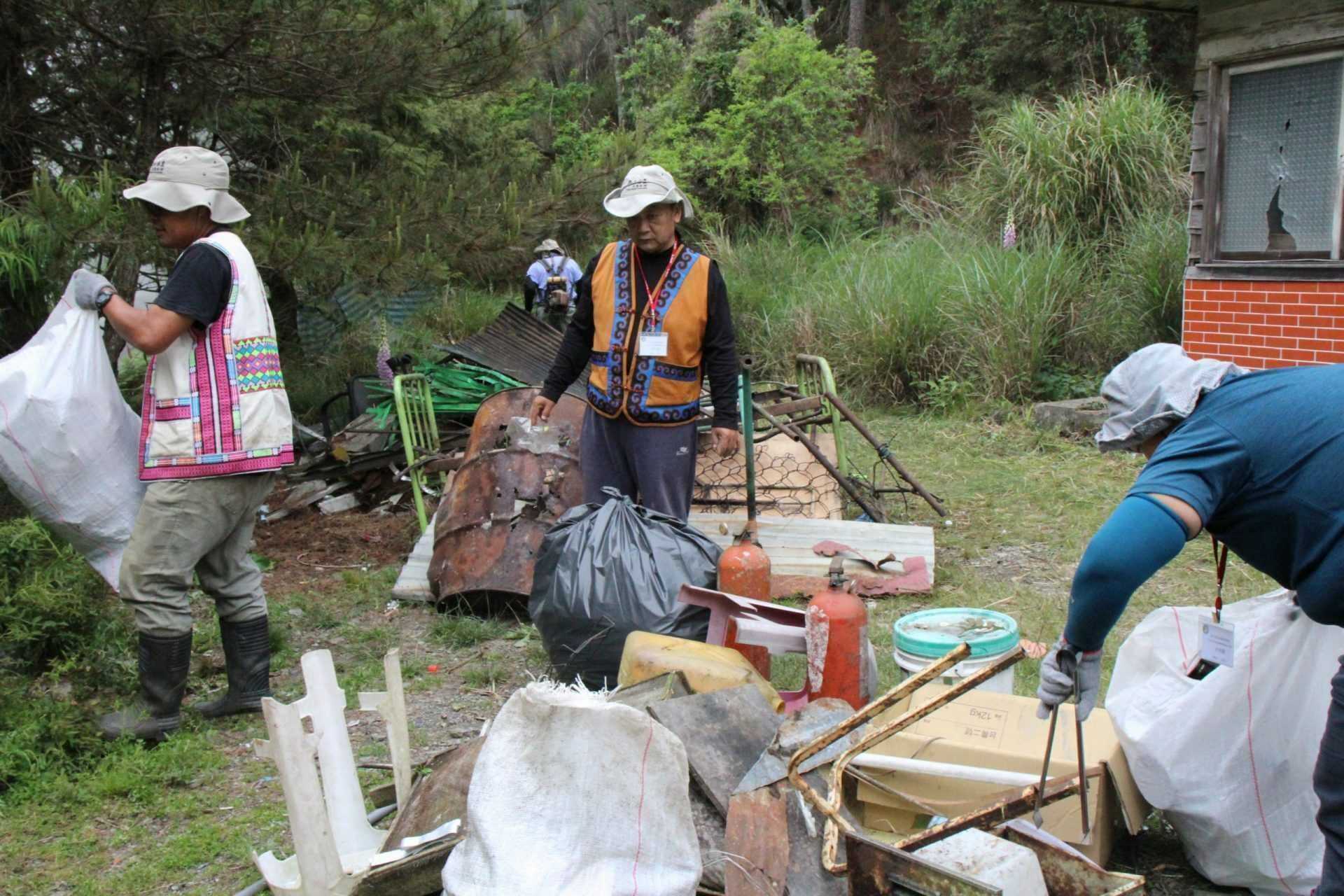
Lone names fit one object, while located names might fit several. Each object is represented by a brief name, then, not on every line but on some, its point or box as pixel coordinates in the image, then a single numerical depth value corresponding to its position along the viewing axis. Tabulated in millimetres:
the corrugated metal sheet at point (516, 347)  6836
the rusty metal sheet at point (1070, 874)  2264
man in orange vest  4172
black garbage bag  3641
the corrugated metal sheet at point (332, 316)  10570
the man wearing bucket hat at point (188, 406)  3566
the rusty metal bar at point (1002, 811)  2303
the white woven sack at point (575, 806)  2164
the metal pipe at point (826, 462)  5594
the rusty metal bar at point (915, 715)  2275
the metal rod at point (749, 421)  4531
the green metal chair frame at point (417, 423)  5645
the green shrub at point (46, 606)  3852
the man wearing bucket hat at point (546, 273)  10914
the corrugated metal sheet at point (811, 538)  5219
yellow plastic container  3201
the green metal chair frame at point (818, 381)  6031
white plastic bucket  3240
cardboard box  2715
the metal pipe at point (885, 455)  5836
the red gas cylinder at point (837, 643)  3256
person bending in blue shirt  2023
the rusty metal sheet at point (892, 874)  2076
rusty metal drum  4723
